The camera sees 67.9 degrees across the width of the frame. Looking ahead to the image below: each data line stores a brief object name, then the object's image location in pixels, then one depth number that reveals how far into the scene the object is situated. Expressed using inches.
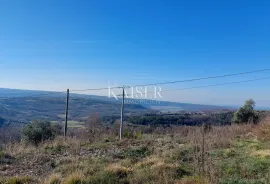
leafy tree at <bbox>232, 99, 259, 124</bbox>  643.2
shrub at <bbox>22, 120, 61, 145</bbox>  379.9
